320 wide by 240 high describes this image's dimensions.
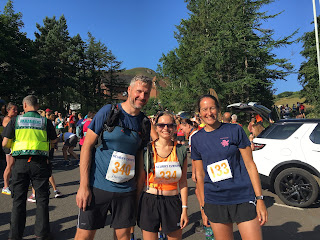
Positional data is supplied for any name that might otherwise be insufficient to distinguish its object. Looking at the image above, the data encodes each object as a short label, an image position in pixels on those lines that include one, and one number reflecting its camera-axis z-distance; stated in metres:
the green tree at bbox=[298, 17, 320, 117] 19.83
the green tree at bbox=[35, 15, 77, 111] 35.81
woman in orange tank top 2.36
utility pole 19.05
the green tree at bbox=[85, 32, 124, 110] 41.94
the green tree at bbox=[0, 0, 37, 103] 27.28
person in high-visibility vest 3.26
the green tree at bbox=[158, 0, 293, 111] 22.47
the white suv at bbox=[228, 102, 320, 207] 4.72
